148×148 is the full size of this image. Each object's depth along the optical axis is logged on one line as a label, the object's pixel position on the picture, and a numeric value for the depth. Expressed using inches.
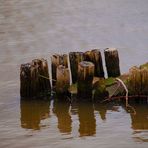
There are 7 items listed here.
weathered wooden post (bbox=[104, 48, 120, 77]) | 419.8
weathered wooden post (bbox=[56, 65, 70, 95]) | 395.9
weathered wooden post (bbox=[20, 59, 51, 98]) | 406.6
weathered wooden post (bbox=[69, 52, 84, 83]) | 417.4
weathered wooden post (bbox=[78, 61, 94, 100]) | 389.0
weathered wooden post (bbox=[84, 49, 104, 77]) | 418.3
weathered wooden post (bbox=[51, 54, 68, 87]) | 416.8
